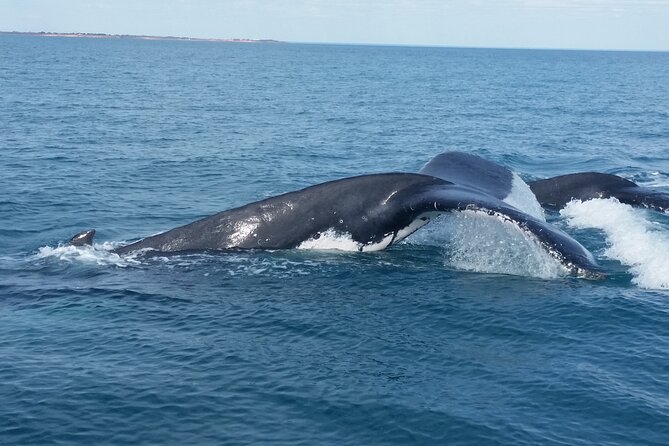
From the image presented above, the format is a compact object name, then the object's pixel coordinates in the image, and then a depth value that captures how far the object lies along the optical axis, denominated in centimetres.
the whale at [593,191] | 1823
